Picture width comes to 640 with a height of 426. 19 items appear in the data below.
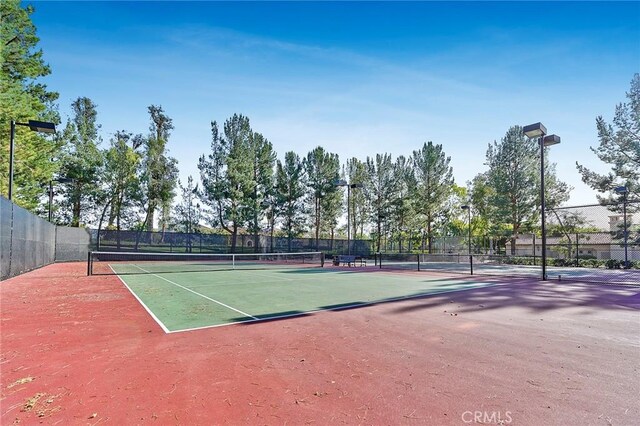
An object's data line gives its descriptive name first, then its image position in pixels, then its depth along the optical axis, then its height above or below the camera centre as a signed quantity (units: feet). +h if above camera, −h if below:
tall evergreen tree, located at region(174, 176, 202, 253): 136.46 +5.32
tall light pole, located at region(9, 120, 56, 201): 43.10 +12.54
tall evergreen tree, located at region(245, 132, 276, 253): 123.03 +19.63
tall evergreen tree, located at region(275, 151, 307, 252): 136.67 +15.32
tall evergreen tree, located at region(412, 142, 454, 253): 133.18 +20.35
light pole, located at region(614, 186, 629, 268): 61.48 +4.55
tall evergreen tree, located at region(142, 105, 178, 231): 126.21 +18.96
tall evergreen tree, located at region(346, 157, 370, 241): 155.74 +16.48
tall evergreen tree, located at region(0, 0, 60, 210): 59.36 +22.72
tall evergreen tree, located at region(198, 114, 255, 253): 119.44 +18.77
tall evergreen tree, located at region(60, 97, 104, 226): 112.16 +19.05
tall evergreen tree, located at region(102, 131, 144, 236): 118.11 +16.35
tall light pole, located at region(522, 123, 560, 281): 41.21 +11.70
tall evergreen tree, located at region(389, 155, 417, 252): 141.08 +12.15
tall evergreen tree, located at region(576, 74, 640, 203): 71.41 +18.10
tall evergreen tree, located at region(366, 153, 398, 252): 146.61 +18.72
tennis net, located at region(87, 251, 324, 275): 60.34 -8.48
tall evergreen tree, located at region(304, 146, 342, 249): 139.33 +18.74
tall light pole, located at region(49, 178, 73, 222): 79.64 +9.00
